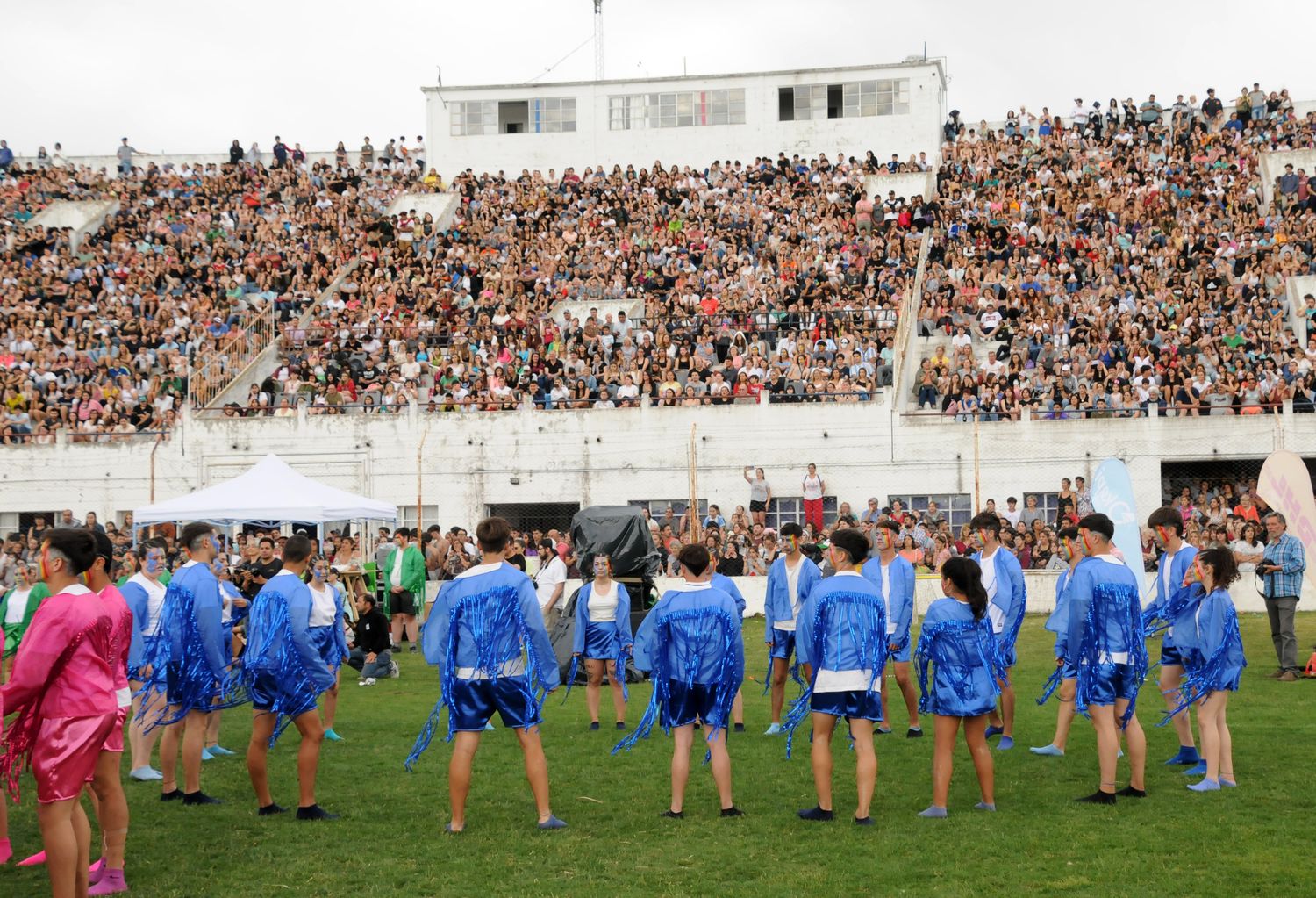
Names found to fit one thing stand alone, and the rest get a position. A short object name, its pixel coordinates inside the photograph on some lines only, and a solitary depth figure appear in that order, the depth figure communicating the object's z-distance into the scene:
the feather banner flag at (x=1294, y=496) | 14.48
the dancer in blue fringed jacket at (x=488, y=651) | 7.89
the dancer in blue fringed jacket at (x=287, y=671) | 8.35
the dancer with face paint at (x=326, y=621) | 9.87
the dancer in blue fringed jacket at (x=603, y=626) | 12.36
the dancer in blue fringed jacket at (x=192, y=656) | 8.98
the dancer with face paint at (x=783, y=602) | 11.54
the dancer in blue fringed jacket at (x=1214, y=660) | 8.86
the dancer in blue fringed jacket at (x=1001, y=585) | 10.38
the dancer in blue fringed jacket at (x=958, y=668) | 8.03
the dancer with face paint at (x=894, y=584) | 10.61
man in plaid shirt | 14.01
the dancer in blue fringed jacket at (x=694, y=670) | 8.35
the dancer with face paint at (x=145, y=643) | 9.26
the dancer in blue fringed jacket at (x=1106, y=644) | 8.43
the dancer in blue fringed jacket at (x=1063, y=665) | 8.98
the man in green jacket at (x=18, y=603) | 13.09
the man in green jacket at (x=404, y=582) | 18.38
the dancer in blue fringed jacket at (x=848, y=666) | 8.09
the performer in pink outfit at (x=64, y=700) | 6.12
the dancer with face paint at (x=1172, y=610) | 9.52
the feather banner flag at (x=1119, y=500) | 15.68
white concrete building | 40.88
